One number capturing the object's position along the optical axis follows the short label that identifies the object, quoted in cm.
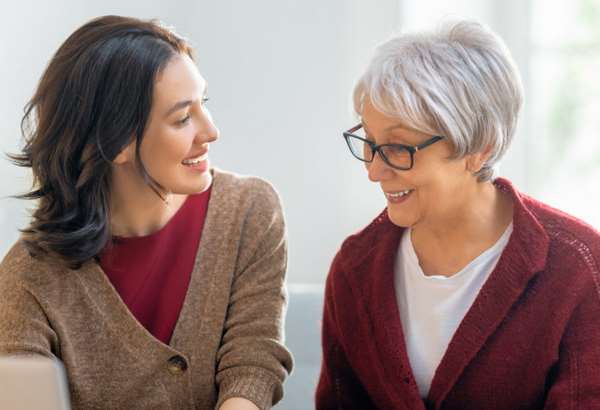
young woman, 170
